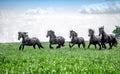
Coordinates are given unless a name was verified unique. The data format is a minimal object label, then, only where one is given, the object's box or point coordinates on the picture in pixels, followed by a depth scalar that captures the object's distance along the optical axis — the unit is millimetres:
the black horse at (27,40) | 32500
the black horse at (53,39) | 36938
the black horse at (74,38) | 37528
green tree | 128788
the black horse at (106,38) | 33469
